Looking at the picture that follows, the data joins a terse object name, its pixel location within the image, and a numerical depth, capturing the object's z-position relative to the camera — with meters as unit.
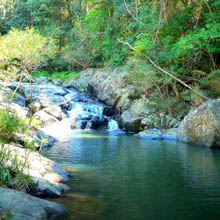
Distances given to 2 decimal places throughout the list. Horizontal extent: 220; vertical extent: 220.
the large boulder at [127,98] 16.98
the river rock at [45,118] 18.72
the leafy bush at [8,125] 8.30
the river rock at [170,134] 14.43
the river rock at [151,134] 14.50
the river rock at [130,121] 17.25
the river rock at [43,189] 5.28
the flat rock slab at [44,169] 6.05
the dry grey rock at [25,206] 3.91
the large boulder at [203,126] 11.81
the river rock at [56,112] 19.34
